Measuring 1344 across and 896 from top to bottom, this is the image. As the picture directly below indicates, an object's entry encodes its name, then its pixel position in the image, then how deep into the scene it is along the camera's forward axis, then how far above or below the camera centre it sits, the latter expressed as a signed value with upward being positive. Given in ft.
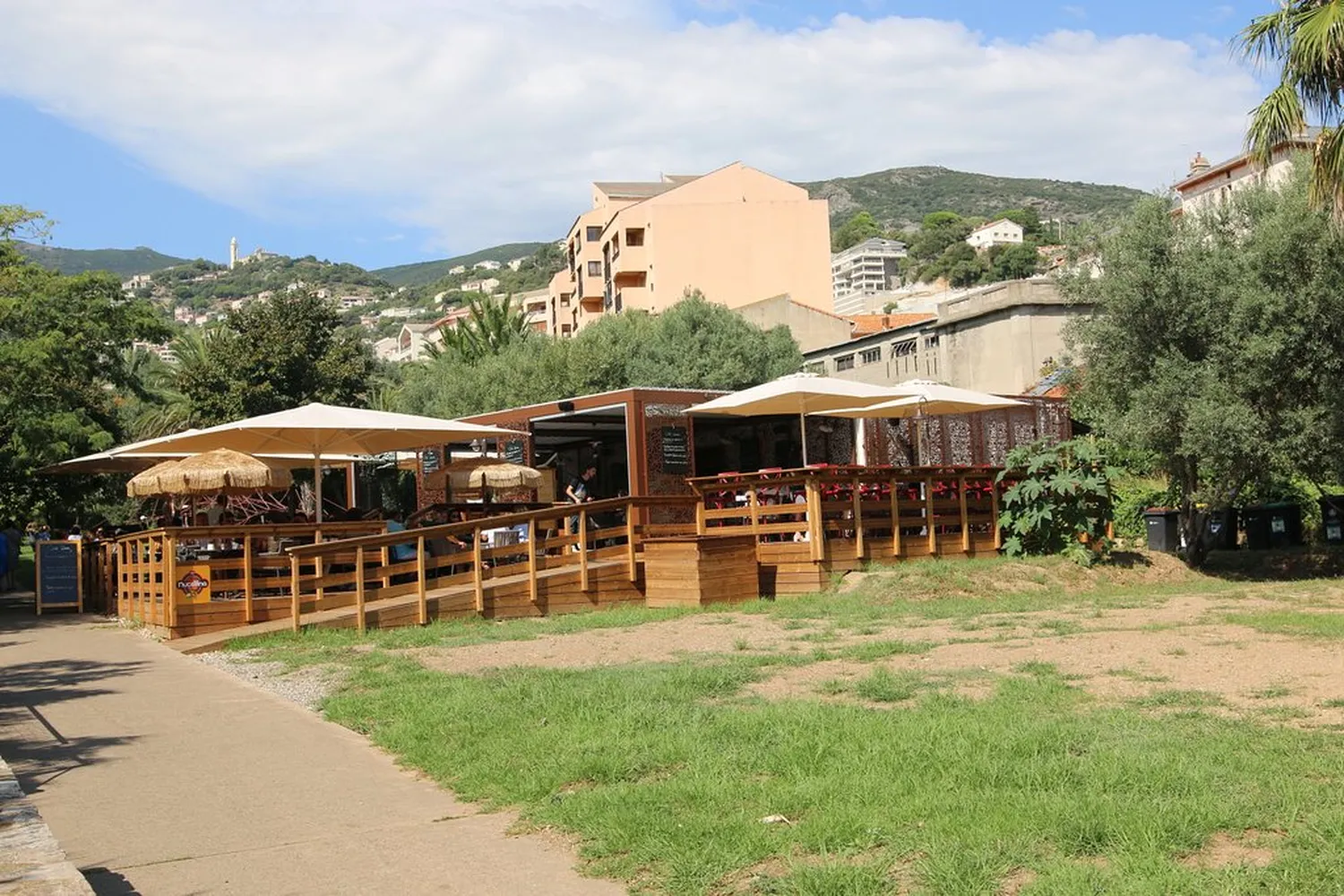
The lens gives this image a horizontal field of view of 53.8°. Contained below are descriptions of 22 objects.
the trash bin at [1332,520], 68.03 -2.25
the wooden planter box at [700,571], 49.49 -2.51
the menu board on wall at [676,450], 64.18 +2.72
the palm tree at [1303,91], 43.65 +13.19
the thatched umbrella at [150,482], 54.39 +1.97
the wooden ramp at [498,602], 43.86 -3.23
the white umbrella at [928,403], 62.34 +4.38
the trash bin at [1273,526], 70.08 -2.53
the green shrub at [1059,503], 56.54 -0.61
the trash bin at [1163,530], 66.03 -2.33
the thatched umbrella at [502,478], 64.80 +1.77
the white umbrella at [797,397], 57.21 +4.52
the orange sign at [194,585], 45.09 -1.97
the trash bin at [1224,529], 70.46 -2.58
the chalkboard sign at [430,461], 77.41 +3.24
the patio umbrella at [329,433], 50.55 +3.53
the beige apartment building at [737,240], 198.70 +39.49
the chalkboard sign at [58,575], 62.85 -2.02
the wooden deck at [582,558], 45.29 -1.83
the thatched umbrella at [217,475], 53.31 +2.08
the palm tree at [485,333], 158.71 +22.15
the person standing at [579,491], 64.59 +0.99
